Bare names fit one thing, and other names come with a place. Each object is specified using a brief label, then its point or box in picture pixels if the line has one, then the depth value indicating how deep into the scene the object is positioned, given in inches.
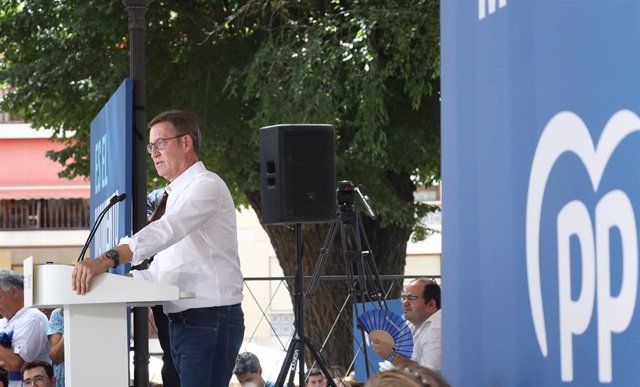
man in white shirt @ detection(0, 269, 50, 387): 448.0
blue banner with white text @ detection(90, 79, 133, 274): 300.4
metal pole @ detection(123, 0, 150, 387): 334.8
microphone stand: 281.0
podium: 228.8
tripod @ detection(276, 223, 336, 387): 434.4
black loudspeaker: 488.9
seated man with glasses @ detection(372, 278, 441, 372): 396.6
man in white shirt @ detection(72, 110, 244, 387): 268.9
